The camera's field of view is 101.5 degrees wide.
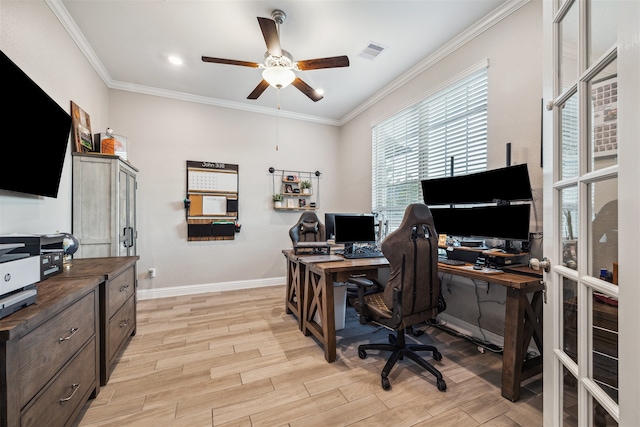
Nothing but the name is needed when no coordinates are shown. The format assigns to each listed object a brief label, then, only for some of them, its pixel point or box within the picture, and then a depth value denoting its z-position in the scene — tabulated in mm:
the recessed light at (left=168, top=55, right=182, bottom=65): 3131
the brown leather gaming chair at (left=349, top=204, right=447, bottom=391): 1796
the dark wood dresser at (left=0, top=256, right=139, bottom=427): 947
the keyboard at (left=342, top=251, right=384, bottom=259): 2581
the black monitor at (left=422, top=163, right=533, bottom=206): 2061
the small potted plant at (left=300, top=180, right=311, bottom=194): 4789
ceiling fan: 2352
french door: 684
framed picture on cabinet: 2641
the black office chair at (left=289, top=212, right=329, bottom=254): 3582
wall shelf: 4707
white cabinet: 2611
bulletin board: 4121
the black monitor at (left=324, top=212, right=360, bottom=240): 3516
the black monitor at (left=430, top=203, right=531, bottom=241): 2045
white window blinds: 2723
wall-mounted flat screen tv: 1567
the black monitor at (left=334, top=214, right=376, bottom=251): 2879
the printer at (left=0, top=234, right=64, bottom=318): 986
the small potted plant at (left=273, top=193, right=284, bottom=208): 4602
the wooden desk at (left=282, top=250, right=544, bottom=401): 1699
